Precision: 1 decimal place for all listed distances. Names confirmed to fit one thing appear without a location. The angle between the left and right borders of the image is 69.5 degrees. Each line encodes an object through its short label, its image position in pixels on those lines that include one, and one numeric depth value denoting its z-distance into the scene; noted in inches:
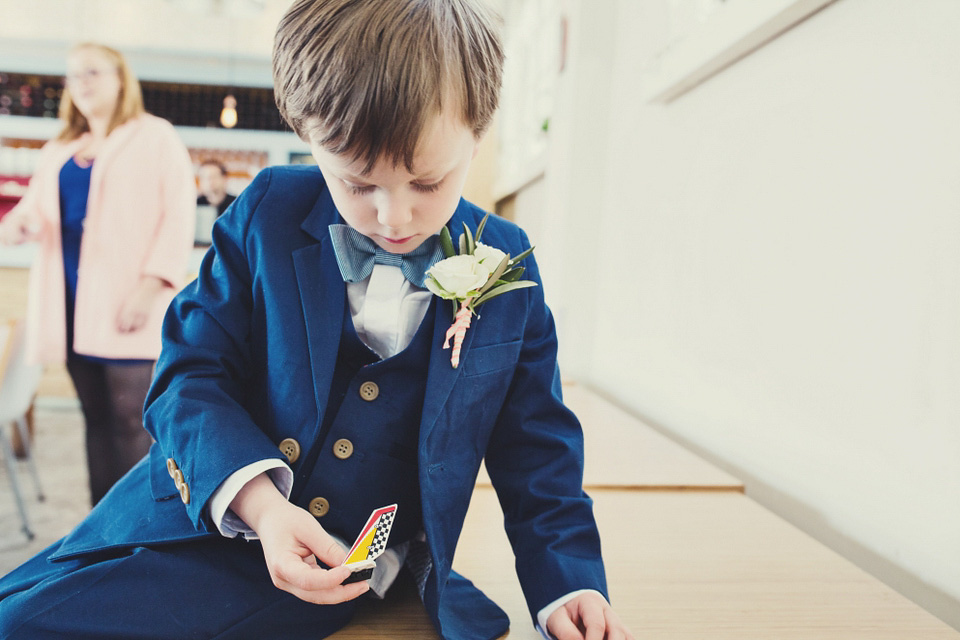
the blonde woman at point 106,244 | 81.1
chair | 92.0
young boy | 24.8
